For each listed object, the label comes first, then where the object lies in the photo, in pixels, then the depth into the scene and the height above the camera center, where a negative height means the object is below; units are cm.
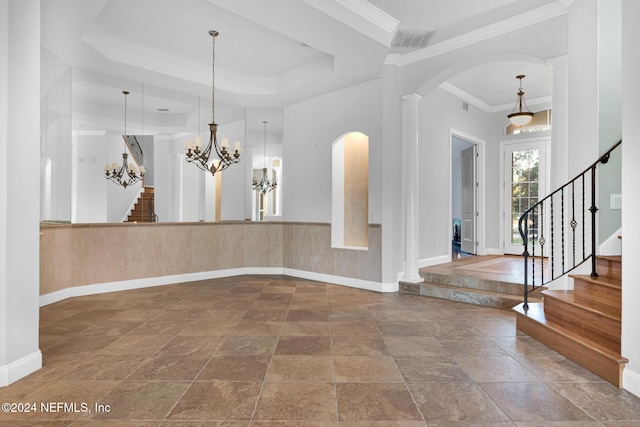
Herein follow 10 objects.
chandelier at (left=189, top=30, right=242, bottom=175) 501 +97
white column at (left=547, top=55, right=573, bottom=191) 392 +100
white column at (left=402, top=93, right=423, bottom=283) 552 +46
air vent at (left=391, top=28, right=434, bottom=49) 469 +239
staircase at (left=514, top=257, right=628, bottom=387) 267 -95
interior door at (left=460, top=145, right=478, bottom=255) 828 +30
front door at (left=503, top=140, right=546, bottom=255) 768 +70
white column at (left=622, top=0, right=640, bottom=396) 241 +14
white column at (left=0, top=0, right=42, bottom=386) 250 +16
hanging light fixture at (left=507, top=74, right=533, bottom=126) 662 +182
